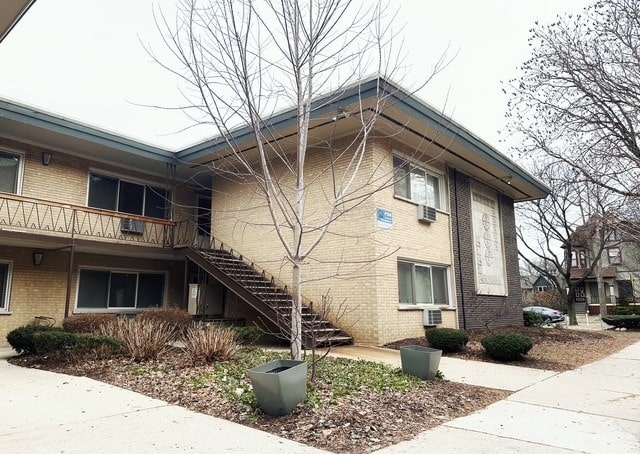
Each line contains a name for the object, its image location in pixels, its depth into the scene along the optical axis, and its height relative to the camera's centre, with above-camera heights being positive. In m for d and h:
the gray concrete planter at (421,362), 7.38 -0.87
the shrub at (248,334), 10.50 -0.62
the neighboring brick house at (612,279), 42.97 +2.31
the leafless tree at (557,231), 26.23 +4.60
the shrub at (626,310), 32.64 -0.49
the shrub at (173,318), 10.98 -0.25
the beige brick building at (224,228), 12.05 +2.30
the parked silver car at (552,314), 29.16 -0.65
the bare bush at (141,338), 8.29 -0.55
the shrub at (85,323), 10.62 -0.33
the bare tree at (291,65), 6.64 +3.53
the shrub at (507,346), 9.80 -0.86
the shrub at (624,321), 22.45 -0.84
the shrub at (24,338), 9.40 -0.58
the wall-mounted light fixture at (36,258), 12.96 +1.35
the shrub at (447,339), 10.71 -0.76
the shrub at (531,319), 19.58 -0.61
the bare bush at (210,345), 7.84 -0.64
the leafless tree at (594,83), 9.01 +4.36
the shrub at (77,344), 8.52 -0.63
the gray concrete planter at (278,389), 5.06 -0.88
